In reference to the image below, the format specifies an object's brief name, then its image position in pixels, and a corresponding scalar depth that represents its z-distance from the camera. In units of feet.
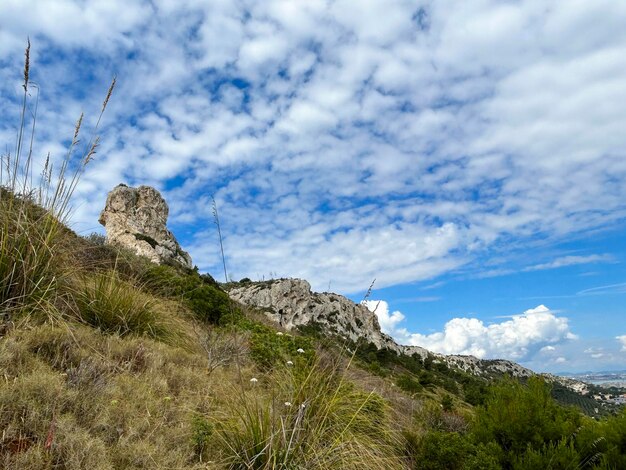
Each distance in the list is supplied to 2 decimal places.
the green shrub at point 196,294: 36.45
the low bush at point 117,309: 20.72
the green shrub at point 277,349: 26.19
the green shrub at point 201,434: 13.32
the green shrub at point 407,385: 43.62
